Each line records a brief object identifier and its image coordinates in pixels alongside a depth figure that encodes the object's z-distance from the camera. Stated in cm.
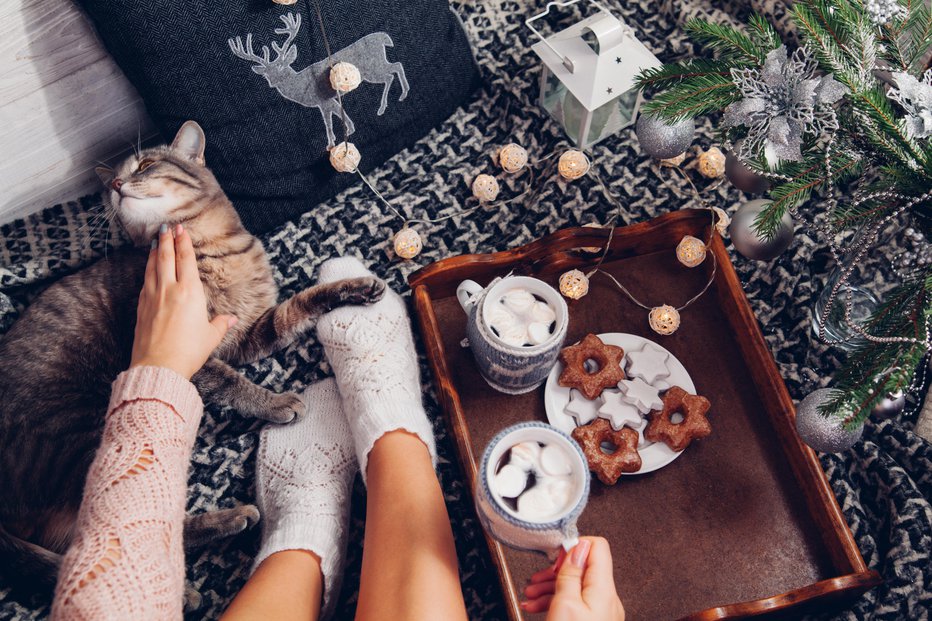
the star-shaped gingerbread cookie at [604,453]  93
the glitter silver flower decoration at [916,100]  68
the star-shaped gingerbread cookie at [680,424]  95
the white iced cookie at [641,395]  97
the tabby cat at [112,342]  96
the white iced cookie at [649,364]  99
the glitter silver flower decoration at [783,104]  74
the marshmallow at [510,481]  75
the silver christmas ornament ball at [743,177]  97
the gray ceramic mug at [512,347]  88
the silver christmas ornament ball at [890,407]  96
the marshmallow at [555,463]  75
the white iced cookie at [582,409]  99
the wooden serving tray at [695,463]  90
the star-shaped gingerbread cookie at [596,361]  98
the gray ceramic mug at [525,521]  71
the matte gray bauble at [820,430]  84
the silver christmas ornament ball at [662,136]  97
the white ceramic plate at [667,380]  96
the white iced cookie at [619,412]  96
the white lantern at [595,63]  109
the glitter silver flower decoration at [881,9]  72
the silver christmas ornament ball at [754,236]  96
